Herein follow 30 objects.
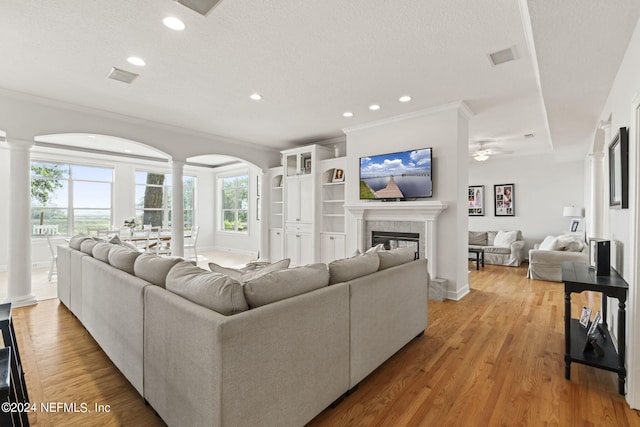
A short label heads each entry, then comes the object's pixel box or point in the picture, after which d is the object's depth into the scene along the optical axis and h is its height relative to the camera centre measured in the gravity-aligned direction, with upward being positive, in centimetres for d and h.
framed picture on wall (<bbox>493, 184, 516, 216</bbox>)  752 +31
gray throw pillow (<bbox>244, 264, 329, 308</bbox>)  154 -39
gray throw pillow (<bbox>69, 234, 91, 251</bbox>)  353 -32
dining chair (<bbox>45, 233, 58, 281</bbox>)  510 -86
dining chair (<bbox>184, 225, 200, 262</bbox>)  741 -59
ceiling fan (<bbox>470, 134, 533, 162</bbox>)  593 +137
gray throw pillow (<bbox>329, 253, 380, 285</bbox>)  205 -39
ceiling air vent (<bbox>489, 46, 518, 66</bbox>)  278 +144
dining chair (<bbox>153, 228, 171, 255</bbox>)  629 -62
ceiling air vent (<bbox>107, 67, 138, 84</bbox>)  321 +148
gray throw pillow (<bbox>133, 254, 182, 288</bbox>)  194 -35
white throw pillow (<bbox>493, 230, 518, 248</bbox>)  686 -60
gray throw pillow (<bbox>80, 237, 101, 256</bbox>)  316 -33
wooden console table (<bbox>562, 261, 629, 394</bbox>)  205 -81
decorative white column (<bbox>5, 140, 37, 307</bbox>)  385 -15
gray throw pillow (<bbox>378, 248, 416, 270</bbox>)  251 -39
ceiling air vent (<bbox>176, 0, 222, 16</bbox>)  212 +145
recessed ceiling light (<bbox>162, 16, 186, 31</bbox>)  234 +146
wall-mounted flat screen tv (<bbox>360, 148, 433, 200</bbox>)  438 +55
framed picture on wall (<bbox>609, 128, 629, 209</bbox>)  220 +31
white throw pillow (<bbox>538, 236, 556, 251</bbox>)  546 -61
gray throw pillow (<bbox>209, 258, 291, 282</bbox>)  226 -45
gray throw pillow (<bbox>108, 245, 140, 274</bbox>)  231 -35
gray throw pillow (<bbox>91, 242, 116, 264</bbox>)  270 -34
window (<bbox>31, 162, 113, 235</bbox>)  687 +38
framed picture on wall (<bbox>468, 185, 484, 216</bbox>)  799 +31
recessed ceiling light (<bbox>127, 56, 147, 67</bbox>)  295 +148
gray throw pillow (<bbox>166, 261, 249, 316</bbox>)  145 -39
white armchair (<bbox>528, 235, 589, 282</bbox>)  518 -76
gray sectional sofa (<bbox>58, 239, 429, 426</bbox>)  134 -66
